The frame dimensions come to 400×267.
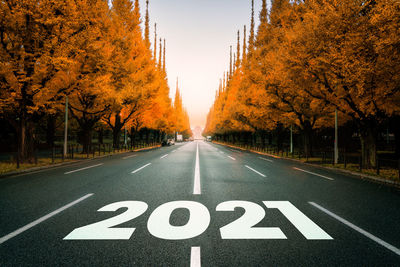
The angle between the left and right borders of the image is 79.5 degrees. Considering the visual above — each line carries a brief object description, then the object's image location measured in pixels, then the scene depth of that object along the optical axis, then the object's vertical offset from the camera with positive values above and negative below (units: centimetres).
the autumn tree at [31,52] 1173 +416
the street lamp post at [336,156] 1518 -108
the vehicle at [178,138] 8562 -78
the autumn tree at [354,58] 984 +378
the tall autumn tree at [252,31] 3104 +1780
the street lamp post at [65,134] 1755 -7
